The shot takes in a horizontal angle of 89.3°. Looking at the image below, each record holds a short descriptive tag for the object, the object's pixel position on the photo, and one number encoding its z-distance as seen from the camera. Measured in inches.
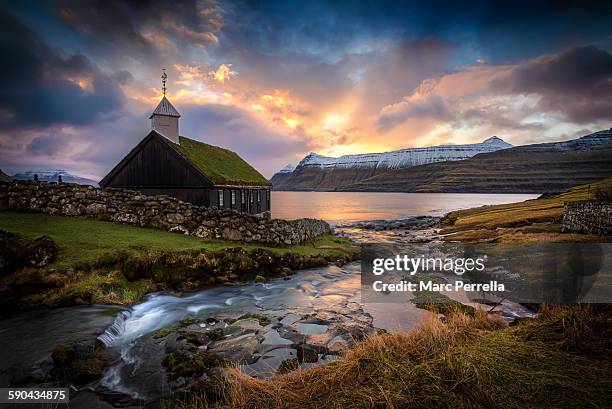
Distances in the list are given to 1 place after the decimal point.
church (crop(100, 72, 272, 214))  1048.8
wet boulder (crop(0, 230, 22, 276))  468.4
